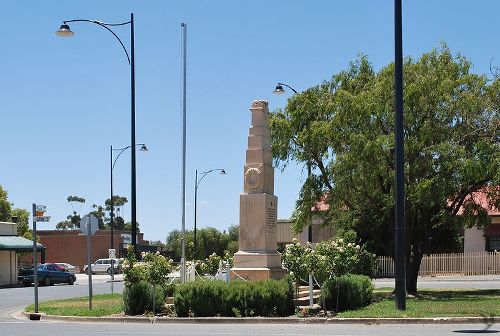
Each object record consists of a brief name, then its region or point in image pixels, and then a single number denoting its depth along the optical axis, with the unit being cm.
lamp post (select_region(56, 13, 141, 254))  2722
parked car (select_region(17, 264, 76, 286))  5222
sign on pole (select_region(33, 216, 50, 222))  2338
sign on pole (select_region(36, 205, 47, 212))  2346
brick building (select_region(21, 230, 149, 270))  8825
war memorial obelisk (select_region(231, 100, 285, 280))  2402
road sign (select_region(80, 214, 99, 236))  2336
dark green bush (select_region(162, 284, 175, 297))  2260
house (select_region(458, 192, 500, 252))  5194
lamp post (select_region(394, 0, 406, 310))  1989
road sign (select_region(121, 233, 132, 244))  5192
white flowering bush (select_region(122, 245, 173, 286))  2158
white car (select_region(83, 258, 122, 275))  7744
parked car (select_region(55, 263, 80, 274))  5966
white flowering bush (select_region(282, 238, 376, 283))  2088
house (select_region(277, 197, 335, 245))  5616
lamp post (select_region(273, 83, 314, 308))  2936
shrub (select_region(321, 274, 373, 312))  2120
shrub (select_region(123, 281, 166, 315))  2172
